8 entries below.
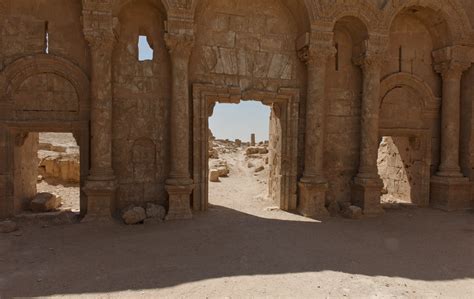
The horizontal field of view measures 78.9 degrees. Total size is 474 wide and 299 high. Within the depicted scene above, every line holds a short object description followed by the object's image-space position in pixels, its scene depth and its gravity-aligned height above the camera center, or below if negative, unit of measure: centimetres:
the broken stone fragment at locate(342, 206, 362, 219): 757 -171
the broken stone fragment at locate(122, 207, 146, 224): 641 -158
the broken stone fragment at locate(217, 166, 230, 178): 1581 -138
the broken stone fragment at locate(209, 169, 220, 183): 1452 -150
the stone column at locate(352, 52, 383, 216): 798 +43
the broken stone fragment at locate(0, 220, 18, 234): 575 -167
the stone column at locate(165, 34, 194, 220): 688 +32
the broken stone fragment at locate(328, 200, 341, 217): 802 -172
